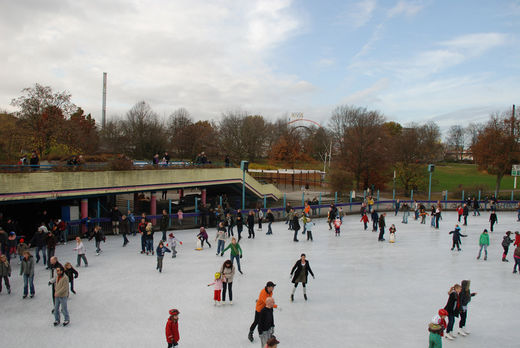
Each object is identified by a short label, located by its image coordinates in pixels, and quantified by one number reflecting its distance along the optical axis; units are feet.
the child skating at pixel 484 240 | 48.39
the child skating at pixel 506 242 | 47.26
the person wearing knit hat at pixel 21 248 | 38.81
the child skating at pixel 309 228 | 60.54
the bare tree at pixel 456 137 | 448.24
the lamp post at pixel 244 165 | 86.74
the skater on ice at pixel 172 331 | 21.70
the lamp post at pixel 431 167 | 106.40
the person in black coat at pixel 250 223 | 61.70
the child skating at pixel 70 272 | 32.40
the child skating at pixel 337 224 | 65.00
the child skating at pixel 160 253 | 40.73
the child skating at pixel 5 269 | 33.50
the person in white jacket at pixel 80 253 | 42.19
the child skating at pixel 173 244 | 47.52
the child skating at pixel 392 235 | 59.94
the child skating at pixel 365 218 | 71.41
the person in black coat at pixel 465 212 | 76.02
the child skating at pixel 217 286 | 32.03
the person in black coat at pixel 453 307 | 27.30
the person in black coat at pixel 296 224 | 59.58
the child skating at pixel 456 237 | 53.47
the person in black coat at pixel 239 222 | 58.95
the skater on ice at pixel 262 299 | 24.34
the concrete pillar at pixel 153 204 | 80.68
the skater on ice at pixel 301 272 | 33.19
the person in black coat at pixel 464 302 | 27.99
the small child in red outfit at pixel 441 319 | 23.46
